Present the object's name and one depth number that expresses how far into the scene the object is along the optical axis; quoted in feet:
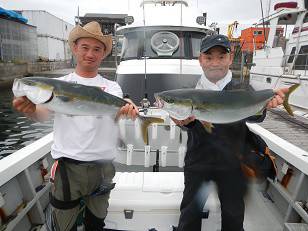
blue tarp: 85.98
